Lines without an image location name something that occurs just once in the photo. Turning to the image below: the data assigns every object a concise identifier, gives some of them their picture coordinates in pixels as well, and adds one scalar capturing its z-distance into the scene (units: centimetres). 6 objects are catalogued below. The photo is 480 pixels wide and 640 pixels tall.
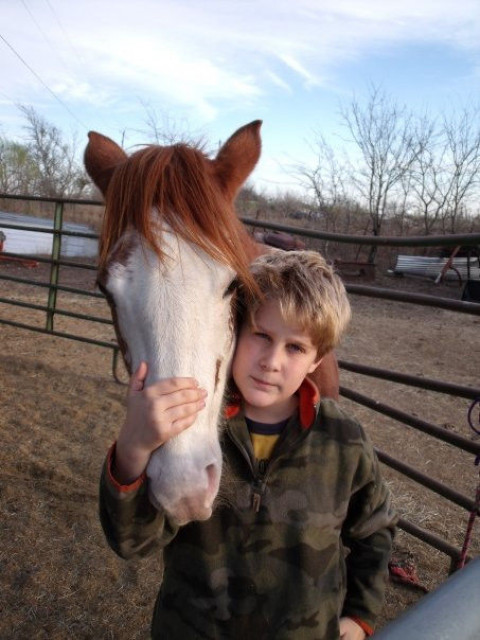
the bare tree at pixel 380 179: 1595
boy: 107
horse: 96
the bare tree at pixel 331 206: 1623
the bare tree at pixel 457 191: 1552
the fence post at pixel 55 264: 480
